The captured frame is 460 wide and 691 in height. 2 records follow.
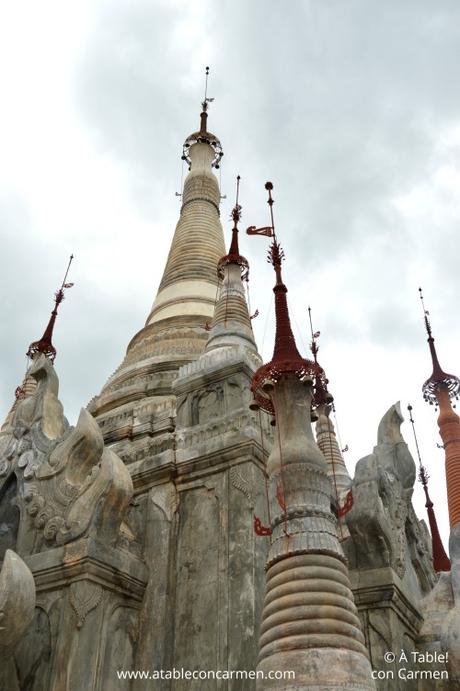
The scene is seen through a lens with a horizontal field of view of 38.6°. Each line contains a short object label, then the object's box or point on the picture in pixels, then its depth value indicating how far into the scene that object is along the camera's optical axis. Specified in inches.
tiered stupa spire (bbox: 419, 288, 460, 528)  660.1
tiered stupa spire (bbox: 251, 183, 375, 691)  201.2
